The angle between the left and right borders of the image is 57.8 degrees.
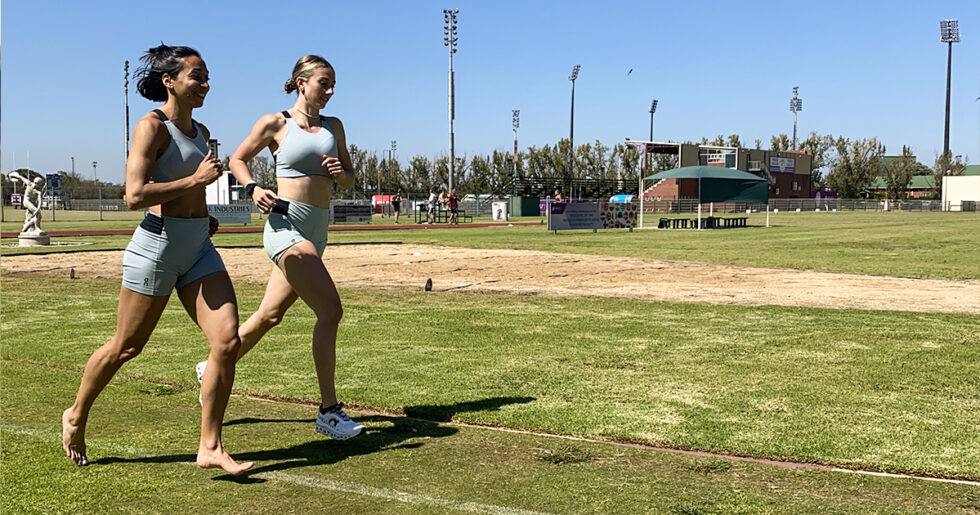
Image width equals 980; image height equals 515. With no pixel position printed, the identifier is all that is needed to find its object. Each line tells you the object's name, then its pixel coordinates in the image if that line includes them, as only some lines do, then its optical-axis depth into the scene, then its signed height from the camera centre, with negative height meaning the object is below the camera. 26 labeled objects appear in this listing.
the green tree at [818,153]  118.38 +7.33
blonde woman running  5.03 +0.06
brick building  94.06 +4.92
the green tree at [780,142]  122.06 +8.99
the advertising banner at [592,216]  35.81 -0.37
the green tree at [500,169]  105.31 +4.48
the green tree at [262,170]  99.08 +4.05
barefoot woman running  4.38 -0.29
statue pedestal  25.80 -1.00
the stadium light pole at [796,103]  127.44 +14.98
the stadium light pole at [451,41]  60.62 +12.21
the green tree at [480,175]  106.12 +3.78
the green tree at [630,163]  105.31 +5.25
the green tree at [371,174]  104.69 +3.81
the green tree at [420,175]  105.75 +3.74
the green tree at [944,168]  109.50 +5.04
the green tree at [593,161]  106.56 +5.51
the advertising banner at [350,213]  47.34 -0.38
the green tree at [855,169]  110.75 +5.00
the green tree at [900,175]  106.94 +3.96
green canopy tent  40.19 +1.09
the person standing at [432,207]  50.98 -0.04
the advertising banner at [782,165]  105.19 +5.14
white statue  25.53 +0.08
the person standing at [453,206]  48.19 +0.02
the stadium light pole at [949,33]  103.94 +20.61
